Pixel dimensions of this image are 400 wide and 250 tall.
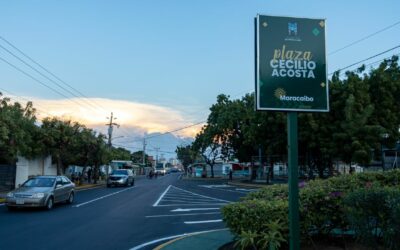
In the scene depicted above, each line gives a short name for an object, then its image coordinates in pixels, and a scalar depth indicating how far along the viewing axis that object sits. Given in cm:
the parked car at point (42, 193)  1844
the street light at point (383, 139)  3172
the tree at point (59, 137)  3691
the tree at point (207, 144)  6233
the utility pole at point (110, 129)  6098
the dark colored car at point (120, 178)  4391
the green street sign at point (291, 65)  694
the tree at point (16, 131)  2593
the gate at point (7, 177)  3062
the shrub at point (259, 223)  745
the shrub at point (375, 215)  582
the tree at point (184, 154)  14210
